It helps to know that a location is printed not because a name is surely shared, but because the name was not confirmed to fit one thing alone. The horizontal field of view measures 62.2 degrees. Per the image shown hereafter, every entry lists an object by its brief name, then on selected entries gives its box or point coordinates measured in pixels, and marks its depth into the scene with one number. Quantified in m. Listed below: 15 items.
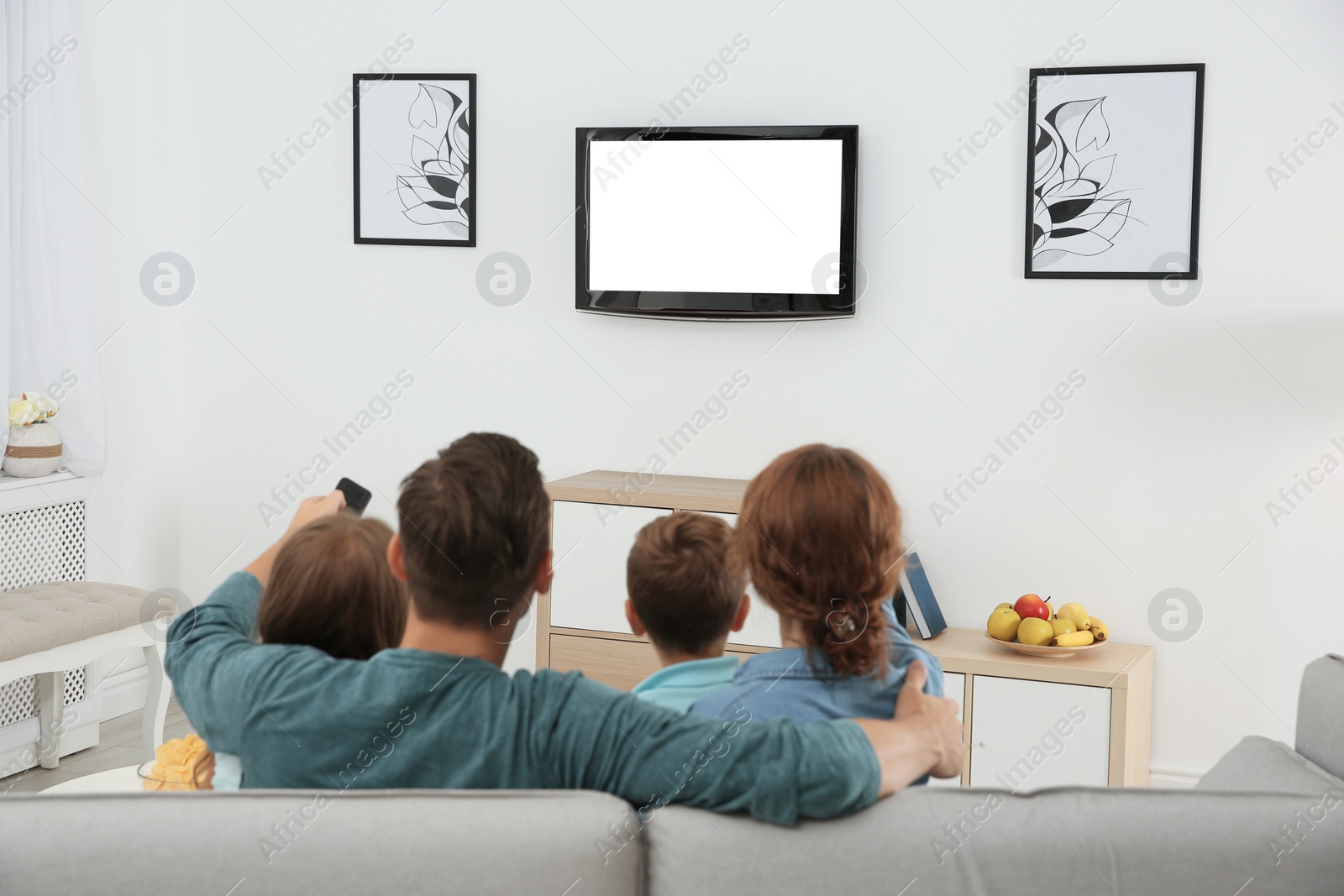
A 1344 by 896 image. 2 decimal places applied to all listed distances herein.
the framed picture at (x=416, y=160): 3.72
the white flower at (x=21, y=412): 3.38
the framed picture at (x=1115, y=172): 3.12
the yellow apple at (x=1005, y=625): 3.01
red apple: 3.01
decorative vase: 3.41
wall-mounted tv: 3.36
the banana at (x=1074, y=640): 2.96
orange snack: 1.66
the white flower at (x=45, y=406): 3.44
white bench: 2.91
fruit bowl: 2.94
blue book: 3.17
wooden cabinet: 2.87
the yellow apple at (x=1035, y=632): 2.95
